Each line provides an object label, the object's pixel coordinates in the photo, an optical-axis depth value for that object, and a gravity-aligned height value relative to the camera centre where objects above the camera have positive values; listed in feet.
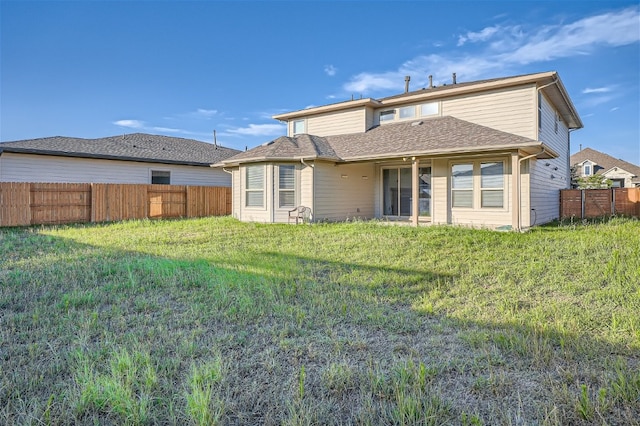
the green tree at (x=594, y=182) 94.07 +6.57
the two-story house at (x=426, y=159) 35.96 +5.37
